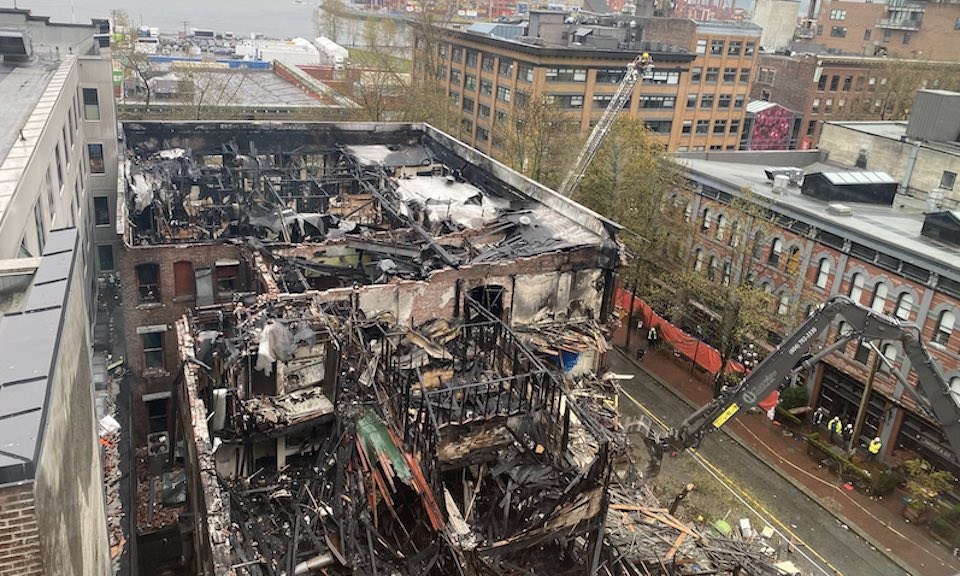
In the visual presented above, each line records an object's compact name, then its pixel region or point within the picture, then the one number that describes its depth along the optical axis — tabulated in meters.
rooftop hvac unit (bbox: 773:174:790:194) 45.41
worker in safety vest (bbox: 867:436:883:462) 36.09
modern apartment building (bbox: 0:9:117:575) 8.38
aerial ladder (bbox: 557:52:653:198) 50.94
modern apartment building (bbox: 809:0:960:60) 104.38
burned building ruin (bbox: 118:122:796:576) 21.47
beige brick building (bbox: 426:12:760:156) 72.69
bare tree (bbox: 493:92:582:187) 55.47
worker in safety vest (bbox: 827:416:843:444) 38.06
